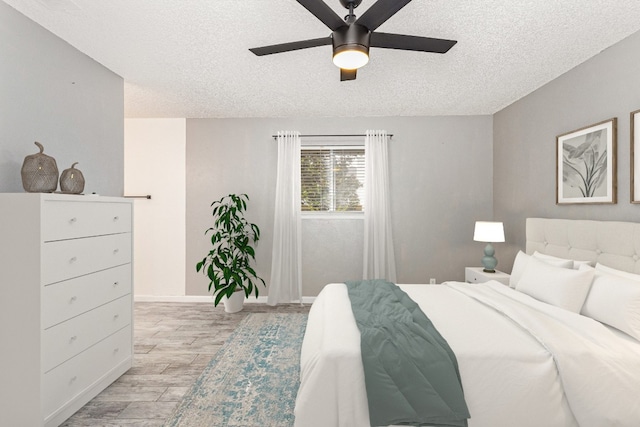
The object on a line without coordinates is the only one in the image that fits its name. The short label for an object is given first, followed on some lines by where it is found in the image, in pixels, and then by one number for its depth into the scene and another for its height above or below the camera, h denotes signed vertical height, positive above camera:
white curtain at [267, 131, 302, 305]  4.62 -0.19
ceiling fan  1.65 +0.96
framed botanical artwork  2.66 +0.41
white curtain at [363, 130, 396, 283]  4.56 +0.01
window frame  4.72 +0.61
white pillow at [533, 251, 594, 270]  2.64 -0.38
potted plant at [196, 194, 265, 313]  4.29 -0.51
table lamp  3.75 -0.25
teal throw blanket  1.59 -0.78
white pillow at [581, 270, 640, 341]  1.94 -0.53
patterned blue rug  2.12 -1.23
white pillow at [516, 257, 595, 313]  2.28 -0.50
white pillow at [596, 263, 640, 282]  2.20 -0.40
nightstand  3.52 -0.66
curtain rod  4.71 +1.06
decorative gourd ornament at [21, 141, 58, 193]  2.09 +0.25
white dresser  1.90 -0.54
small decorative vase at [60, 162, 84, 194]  2.27 +0.22
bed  1.63 -0.71
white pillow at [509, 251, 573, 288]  2.79 -0.44
